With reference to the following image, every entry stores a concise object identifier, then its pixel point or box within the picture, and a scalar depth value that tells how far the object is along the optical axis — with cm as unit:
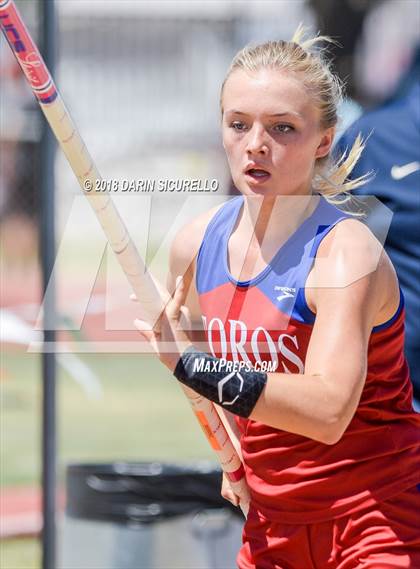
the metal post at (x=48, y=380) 859
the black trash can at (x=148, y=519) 952
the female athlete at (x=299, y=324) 484
